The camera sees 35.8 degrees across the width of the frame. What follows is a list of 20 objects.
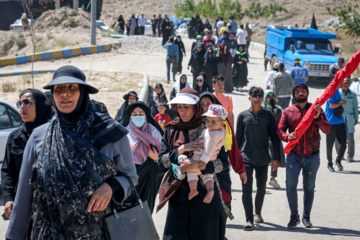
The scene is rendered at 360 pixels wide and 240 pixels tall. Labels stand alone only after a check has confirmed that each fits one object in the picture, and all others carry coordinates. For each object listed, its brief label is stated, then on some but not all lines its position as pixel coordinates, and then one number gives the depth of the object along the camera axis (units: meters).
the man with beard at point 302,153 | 7.00
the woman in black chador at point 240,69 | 18.81
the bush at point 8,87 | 16.72
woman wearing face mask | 6.37
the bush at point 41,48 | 29.42
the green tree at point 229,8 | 59.01
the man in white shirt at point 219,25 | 30.77
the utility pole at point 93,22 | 27.16
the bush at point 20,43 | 32.33
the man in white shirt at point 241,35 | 26.80
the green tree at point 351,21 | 26.11
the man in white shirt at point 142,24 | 38.39
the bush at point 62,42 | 29.84
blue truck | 21.45
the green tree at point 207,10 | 61.39
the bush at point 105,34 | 34.21
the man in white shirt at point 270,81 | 14.33
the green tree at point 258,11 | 64.26
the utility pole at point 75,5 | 39.67
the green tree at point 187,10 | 69.49
